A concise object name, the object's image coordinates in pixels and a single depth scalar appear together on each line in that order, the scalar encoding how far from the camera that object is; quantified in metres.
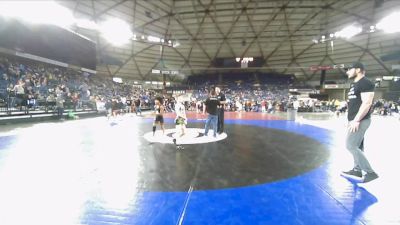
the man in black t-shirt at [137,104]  20.29
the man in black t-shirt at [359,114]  3.31
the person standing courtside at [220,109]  7.53
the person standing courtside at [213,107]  7.17
